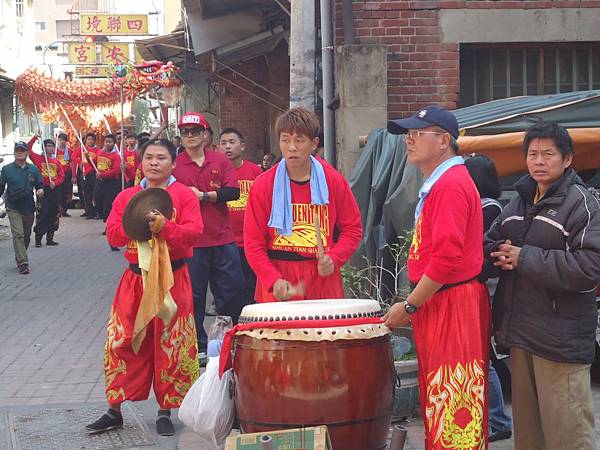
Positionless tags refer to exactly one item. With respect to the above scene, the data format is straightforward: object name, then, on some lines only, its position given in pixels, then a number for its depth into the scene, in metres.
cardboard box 4.19
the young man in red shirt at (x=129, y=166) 20.89
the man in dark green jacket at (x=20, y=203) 14.57
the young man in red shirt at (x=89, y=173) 23.14
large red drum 4.49
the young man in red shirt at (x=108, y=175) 21.03
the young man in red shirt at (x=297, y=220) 5.38
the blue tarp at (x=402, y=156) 7.20
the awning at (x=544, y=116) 7.13
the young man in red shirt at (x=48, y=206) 17.94
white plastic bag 4.94
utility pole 8.95
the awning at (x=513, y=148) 6.72
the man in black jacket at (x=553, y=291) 4.42
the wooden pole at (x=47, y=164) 18.52
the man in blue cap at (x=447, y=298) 4.40
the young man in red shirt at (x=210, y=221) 8.32
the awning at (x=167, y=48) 20.77
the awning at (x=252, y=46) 17.22
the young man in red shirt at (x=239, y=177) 9.45
